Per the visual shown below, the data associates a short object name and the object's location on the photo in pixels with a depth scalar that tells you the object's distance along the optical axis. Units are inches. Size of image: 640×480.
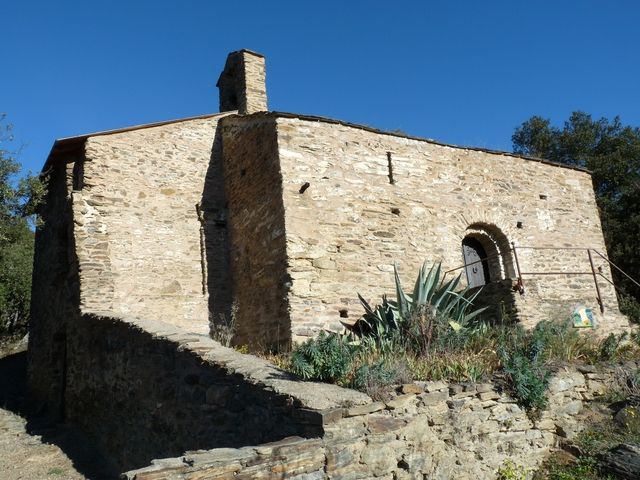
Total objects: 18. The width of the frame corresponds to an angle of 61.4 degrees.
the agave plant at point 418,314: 297.9
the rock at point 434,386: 233.5
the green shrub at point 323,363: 230.5
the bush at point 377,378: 217.0
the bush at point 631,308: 559.8
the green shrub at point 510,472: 245.3
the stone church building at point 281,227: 394.9
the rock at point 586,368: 295.3
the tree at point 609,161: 772.0
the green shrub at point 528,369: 259.3
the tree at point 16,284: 828.6
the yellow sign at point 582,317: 413.7
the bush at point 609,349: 318.3
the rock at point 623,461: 233.3
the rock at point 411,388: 224.5
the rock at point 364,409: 201.0
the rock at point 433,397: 229.6
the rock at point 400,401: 215.9
